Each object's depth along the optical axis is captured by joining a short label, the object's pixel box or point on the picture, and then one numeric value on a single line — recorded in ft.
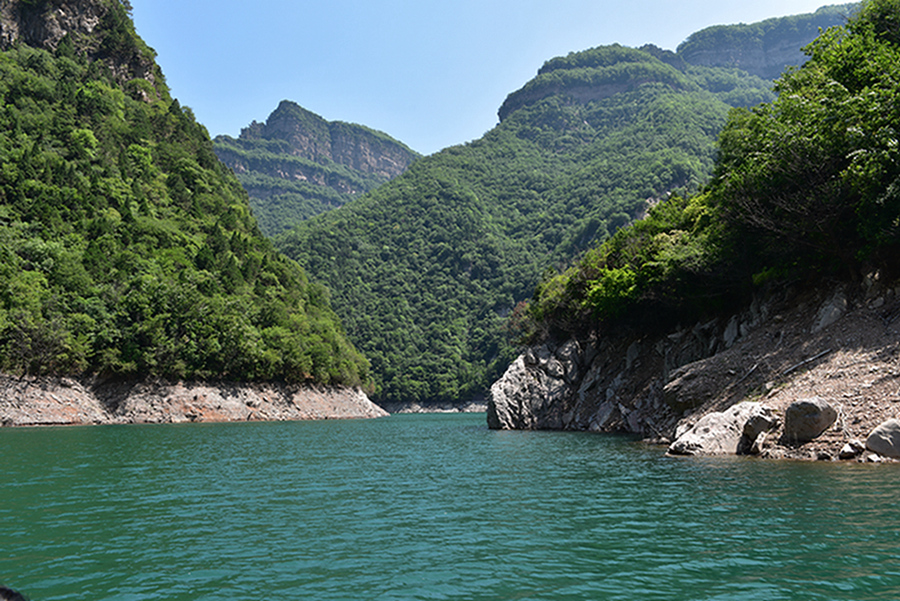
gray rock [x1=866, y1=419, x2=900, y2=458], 70.49
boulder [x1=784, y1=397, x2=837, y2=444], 78.23
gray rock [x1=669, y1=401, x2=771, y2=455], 89.97
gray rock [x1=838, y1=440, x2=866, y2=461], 73.00
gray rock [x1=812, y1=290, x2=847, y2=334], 100.32
